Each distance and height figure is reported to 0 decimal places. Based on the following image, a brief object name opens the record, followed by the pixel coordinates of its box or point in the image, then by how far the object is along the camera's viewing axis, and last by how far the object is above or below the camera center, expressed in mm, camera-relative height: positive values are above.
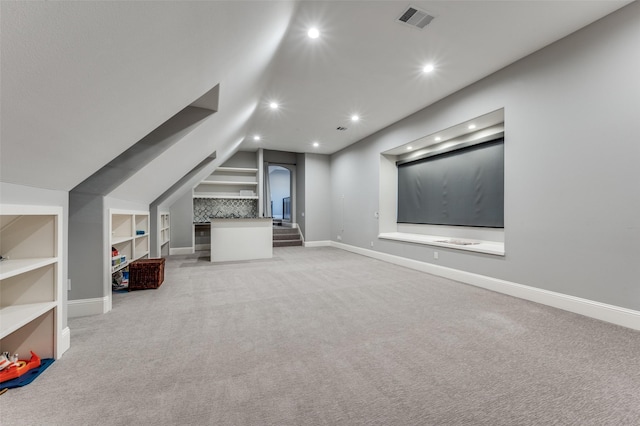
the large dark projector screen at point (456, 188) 4211 +494
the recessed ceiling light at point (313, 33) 2782 +1959
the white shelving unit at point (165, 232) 6353 -456
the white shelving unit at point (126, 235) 3787 -344
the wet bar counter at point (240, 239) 5926 -577
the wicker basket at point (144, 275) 3686 -857
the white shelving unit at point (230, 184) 8289 +985
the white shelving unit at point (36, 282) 1897 -496
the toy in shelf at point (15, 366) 1659 -1006
